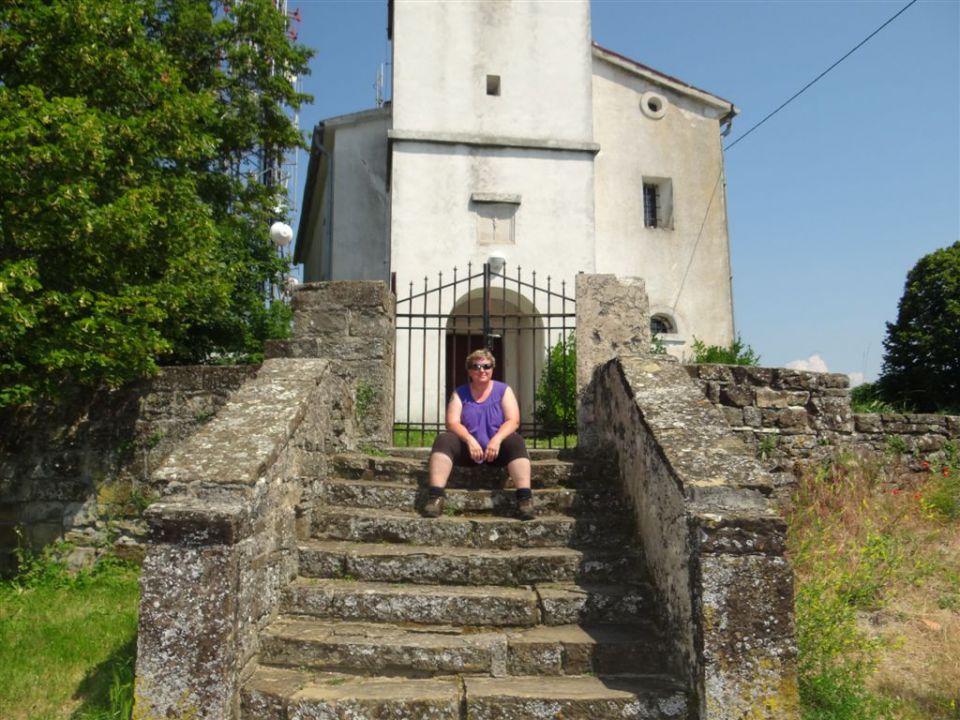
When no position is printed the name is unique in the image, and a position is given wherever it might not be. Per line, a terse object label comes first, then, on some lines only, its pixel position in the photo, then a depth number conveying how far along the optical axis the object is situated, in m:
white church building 12.80
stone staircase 3.43
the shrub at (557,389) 10.16
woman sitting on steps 4.86
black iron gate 10.75
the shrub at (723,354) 12.87
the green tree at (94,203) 6.00
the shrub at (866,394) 13.89
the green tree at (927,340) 13.09
